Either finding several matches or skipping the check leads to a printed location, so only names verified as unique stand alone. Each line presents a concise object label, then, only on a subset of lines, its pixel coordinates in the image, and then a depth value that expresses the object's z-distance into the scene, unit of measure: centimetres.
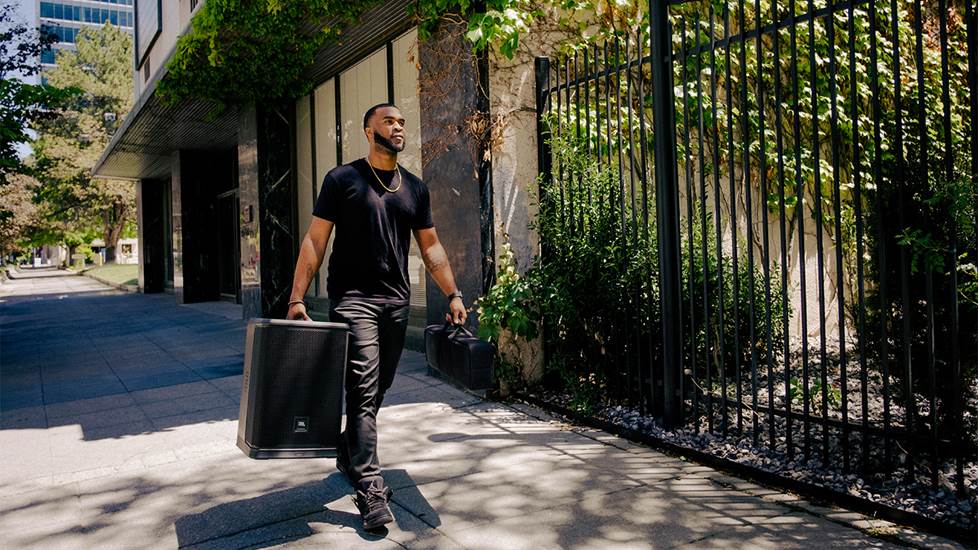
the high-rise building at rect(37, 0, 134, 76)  11106
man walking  319
